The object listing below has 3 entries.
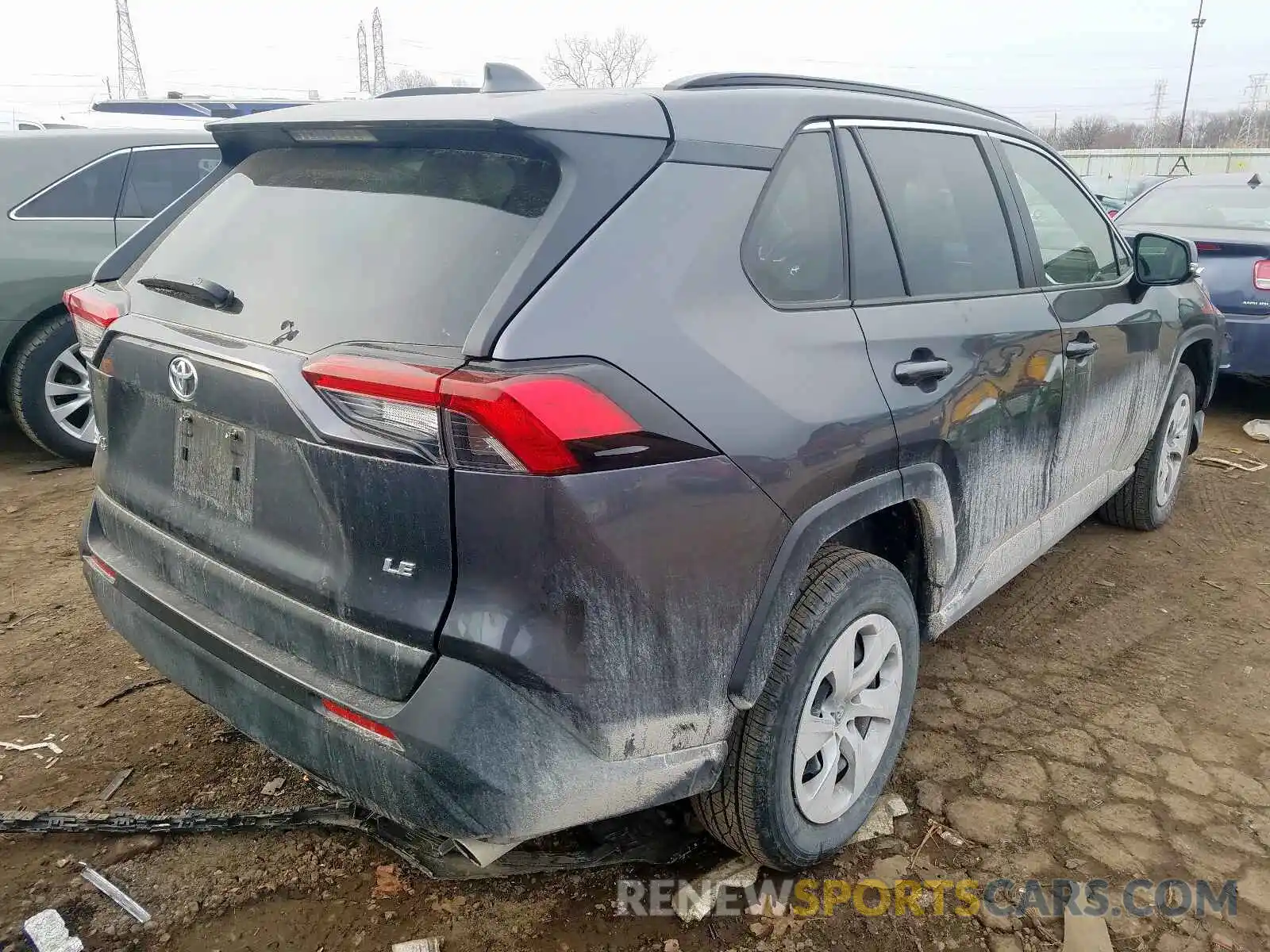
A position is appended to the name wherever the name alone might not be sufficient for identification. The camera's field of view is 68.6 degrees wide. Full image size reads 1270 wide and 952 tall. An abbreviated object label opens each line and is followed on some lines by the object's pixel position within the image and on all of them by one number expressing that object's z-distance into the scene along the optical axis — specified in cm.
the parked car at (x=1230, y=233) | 605
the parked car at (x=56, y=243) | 506
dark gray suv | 160
